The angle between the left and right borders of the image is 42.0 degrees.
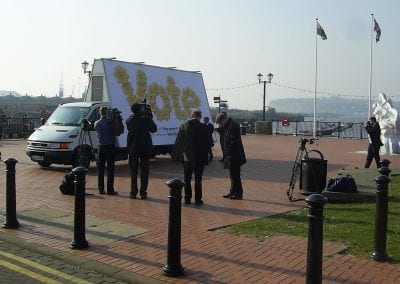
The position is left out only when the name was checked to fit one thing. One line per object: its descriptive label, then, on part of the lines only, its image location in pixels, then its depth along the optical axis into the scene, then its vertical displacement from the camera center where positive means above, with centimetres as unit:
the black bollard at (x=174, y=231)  578 -120
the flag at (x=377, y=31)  2968 +558
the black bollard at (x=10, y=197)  791 -113
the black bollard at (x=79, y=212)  685 -117
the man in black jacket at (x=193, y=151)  1006 -49
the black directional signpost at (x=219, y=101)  3390 +160
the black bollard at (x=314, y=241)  493 -109
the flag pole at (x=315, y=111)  3390 +112
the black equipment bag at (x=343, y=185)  1029 -115
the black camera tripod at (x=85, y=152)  1411 -78
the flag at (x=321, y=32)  3509 +646
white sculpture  2298 +16
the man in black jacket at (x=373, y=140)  1579 -35
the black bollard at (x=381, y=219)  625 -109
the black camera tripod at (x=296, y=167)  1076 -84
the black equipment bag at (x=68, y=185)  1088 -129
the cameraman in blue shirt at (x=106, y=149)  1123 -56
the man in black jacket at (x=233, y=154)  1077 -58
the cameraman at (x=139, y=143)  1063 -37
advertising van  1505 +66
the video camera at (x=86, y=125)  1264 -3
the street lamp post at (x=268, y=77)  4250 +411
